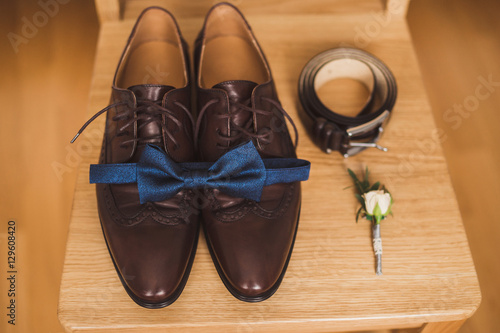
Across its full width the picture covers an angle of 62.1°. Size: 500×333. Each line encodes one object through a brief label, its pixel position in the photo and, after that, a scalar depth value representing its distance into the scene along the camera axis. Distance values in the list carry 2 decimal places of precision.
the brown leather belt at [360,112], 0.82
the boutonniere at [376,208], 0.76
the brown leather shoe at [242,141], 0.69
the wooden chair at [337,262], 0.71
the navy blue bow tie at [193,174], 0.69
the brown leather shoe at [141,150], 0.67
